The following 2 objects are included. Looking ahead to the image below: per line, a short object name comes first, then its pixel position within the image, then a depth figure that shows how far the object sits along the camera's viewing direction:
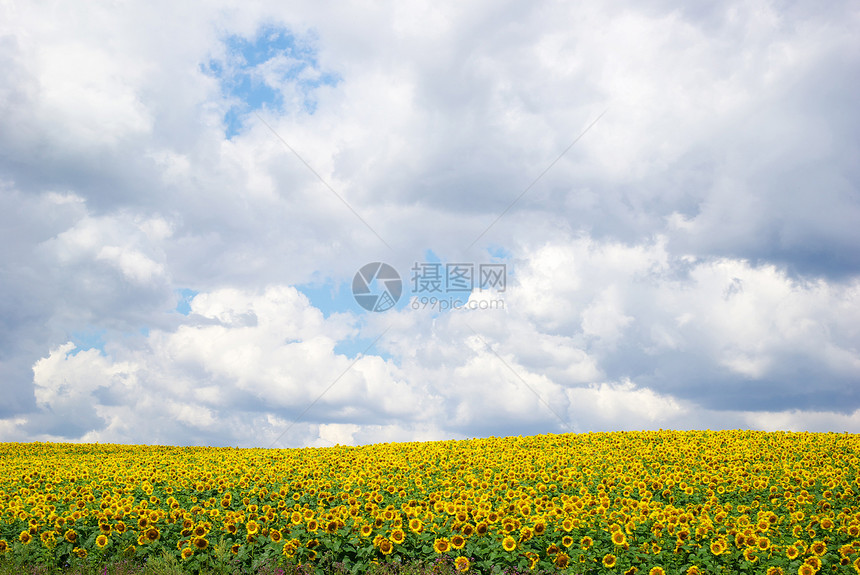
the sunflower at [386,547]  8.23
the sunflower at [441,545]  8.30
